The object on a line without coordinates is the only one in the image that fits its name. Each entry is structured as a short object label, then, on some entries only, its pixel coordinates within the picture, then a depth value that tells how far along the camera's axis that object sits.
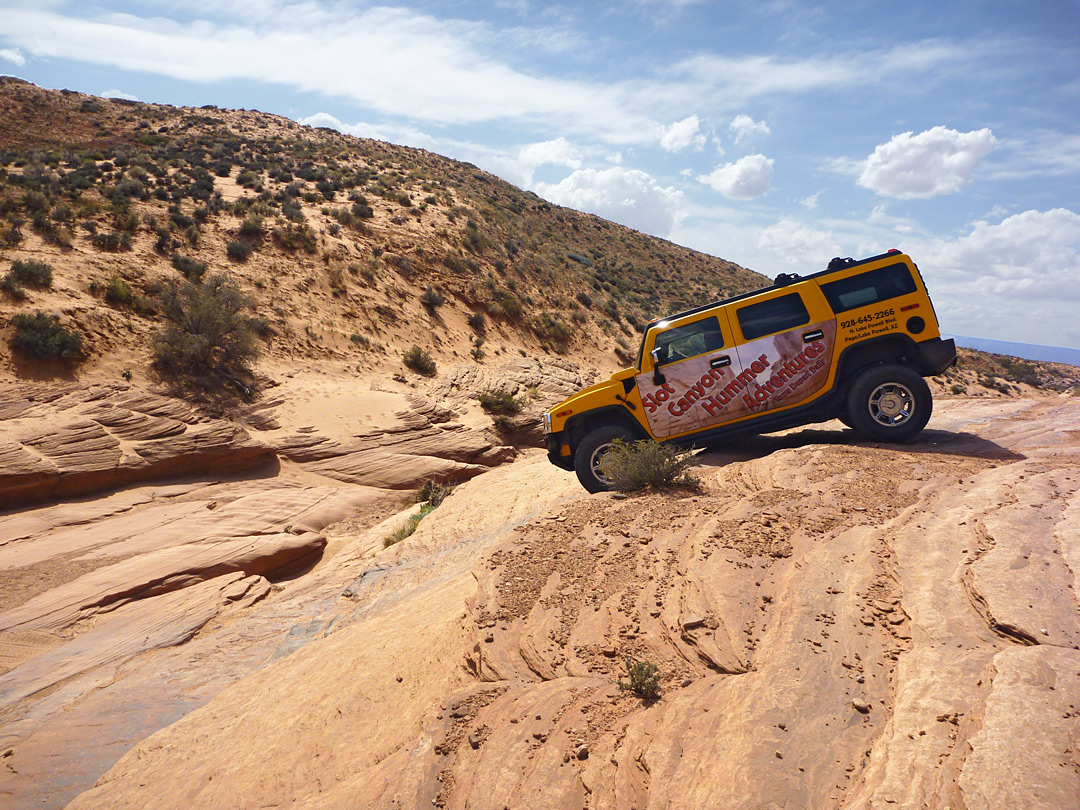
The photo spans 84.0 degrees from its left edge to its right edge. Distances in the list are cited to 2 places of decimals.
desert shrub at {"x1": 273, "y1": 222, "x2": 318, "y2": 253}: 23.69
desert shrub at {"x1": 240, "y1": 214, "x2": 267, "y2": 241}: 22.95
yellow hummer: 7.50
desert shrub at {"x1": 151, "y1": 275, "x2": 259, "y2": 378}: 14.80
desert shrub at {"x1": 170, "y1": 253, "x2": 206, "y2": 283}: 19.17
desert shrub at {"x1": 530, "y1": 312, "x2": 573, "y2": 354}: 27.88
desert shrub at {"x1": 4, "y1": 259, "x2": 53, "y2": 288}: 14.97
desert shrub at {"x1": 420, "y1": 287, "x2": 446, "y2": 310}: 25.11
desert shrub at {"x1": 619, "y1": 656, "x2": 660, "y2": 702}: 3.17
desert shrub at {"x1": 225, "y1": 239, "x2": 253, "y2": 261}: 21.67
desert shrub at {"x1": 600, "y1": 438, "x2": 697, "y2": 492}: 6.59
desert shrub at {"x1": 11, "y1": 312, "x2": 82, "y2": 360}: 13.26
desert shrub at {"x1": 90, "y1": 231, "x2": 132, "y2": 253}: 18.52
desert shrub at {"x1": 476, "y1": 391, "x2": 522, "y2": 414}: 16.31
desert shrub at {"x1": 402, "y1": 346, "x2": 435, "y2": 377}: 20.97
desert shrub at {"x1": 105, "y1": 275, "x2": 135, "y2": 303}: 16.39
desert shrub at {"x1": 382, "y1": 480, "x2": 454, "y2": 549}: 8.95
